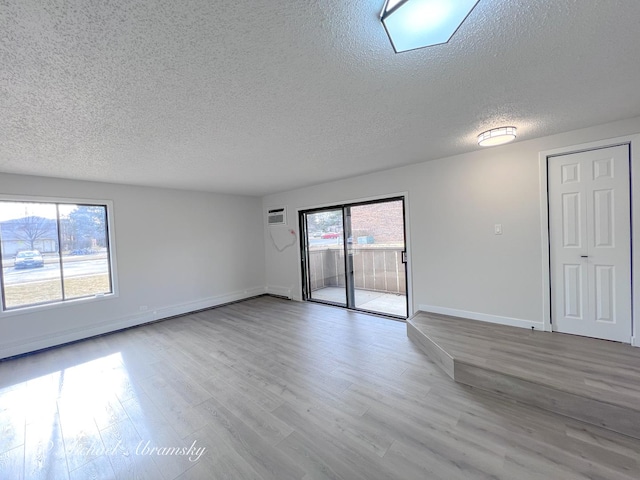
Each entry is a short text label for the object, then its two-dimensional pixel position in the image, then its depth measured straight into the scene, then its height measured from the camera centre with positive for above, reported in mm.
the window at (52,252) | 3436 -116
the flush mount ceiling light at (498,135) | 2545 +900
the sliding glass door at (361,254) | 4355 -428
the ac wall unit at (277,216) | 5809 +439
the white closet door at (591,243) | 2574 -223
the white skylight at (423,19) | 1103 +956
